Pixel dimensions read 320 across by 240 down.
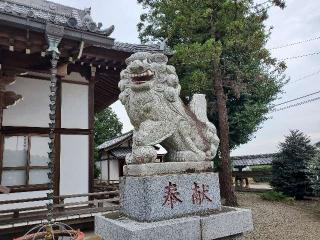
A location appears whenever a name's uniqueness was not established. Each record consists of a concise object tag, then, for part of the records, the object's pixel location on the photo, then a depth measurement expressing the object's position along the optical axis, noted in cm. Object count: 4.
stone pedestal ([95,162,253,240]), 364
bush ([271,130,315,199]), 1543
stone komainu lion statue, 416
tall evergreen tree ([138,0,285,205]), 1182
